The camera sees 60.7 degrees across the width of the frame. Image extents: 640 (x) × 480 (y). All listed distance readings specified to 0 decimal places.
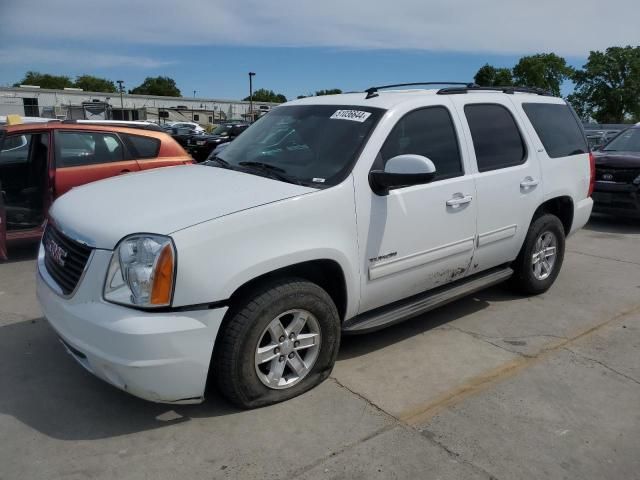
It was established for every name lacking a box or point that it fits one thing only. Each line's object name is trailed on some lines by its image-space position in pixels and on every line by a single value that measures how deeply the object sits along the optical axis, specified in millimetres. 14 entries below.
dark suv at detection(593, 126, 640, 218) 8469
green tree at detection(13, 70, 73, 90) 109188
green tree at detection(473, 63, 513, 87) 89562
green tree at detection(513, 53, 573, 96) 85500
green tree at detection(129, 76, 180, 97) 123125
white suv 2740
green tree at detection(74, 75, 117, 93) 115812
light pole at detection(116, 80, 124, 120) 60462
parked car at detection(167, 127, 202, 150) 19734
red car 6250
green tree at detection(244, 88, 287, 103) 127625
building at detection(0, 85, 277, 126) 55062
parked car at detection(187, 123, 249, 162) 19109
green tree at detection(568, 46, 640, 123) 71438
